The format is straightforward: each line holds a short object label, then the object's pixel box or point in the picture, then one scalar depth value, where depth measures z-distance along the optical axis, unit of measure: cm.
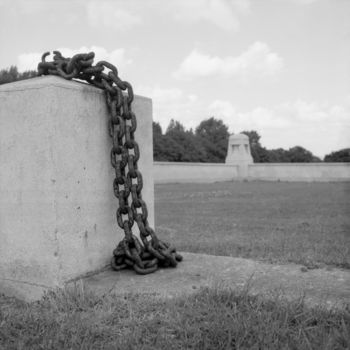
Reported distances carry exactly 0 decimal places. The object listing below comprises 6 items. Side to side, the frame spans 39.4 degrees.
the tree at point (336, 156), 5966
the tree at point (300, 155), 6950
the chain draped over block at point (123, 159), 291
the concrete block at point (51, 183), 268
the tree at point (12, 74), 3754
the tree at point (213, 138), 6492
